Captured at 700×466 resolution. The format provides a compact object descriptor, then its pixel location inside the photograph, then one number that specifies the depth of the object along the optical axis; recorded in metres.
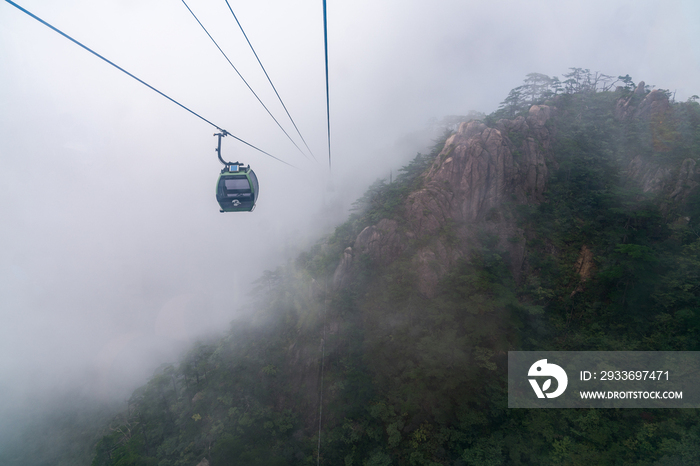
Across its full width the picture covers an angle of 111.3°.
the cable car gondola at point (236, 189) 10.10
